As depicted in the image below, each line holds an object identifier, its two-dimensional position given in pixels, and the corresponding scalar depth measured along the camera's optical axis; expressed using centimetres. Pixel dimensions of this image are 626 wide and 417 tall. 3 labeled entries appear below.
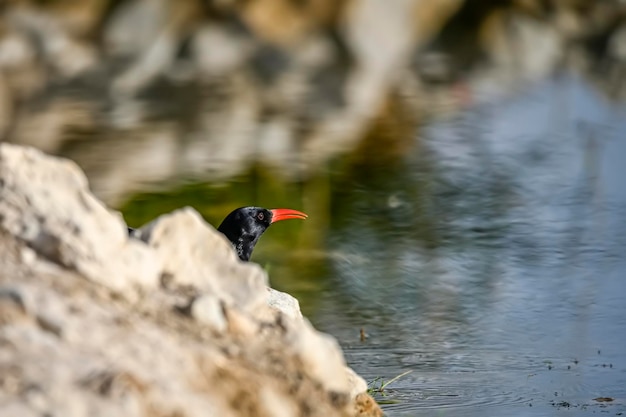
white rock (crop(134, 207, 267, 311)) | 712
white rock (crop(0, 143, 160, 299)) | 669
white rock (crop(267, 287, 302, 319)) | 968
